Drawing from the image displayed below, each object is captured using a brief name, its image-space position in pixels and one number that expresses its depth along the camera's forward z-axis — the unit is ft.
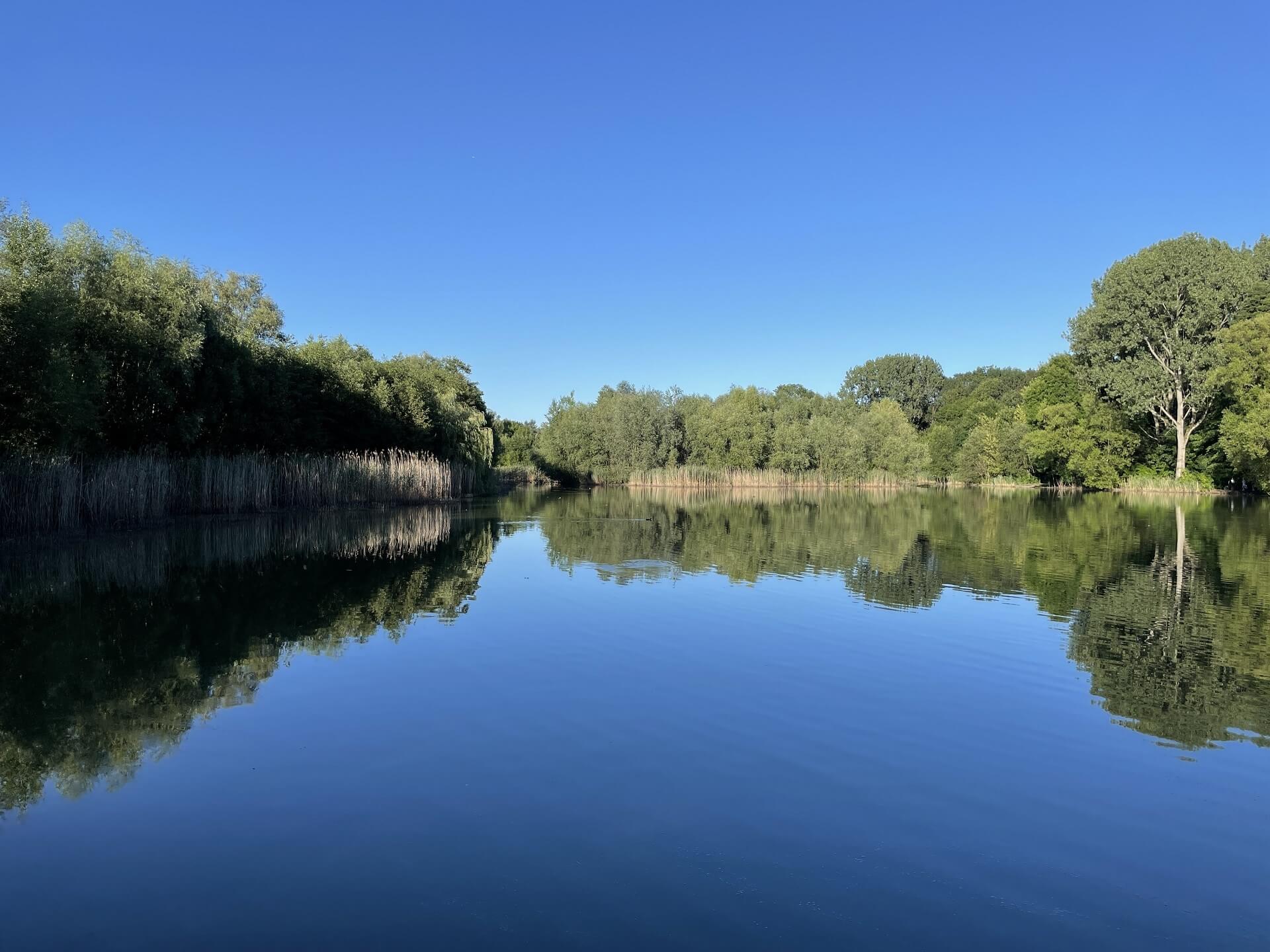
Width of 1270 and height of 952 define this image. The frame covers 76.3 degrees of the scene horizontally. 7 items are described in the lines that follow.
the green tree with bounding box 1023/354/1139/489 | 165.68
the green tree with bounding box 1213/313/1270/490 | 123.44
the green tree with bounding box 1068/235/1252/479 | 144.46
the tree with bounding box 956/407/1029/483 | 207.31
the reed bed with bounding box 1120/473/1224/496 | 151.84
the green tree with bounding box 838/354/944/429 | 315.78
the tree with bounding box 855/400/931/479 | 212.64
